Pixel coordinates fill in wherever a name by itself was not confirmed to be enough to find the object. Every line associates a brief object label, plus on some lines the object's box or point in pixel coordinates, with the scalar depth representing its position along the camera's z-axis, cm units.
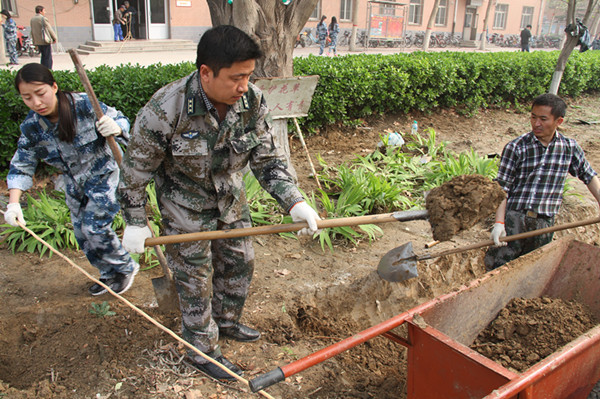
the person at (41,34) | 1173
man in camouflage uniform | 215
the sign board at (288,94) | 478
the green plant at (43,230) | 397
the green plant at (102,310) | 314
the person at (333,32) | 2128
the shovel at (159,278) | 288
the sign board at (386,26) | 2337
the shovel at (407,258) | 307
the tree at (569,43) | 647
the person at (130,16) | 1759
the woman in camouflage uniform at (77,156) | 286
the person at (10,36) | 1401
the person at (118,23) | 1730
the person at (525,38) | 2256
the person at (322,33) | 2076
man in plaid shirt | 316
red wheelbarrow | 199
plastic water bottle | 722
